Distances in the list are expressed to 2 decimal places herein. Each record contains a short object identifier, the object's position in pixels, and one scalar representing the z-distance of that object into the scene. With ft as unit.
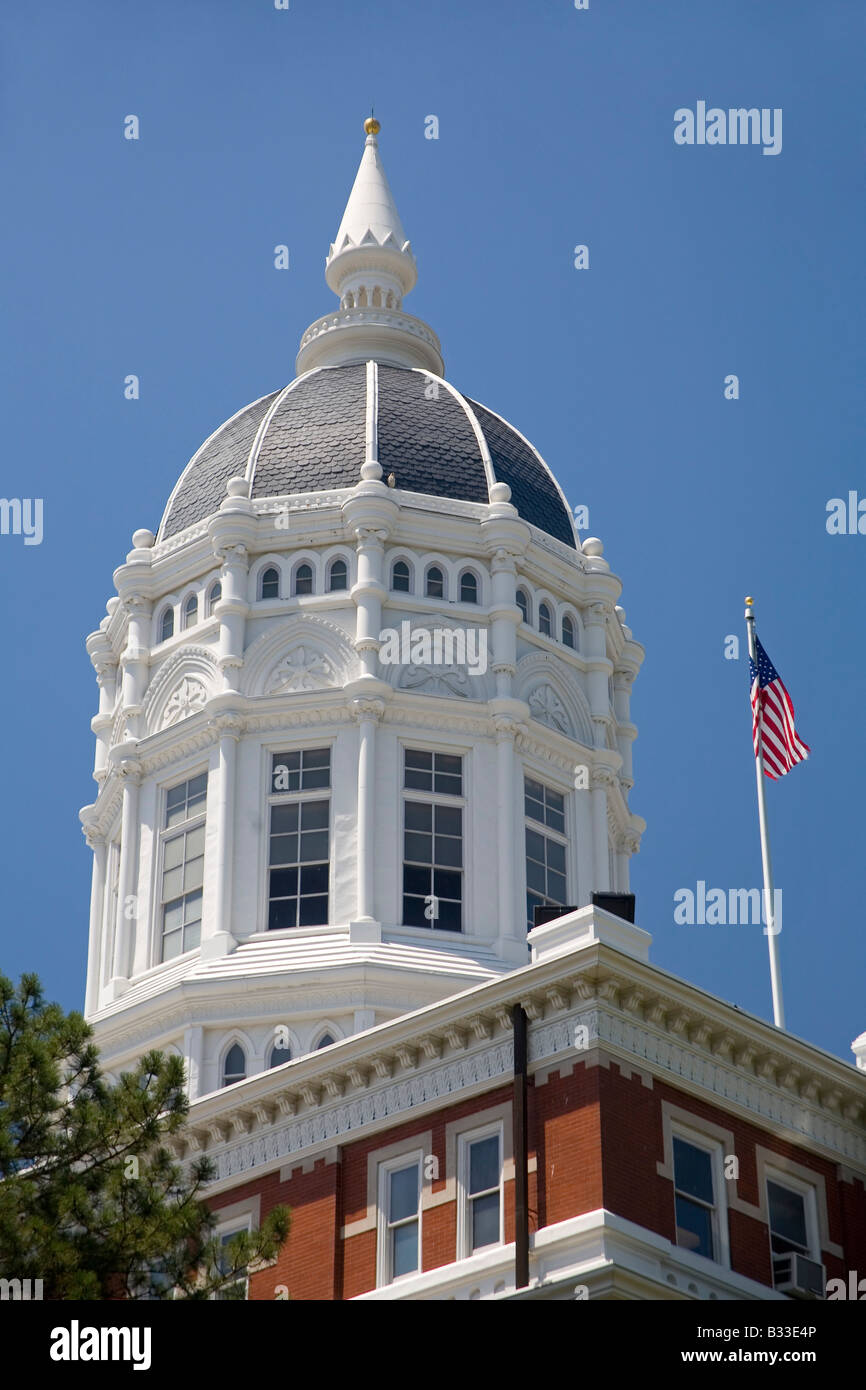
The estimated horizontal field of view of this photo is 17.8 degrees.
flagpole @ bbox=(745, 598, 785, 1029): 147.13
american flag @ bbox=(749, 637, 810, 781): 162.50
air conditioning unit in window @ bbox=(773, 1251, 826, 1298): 119.34
